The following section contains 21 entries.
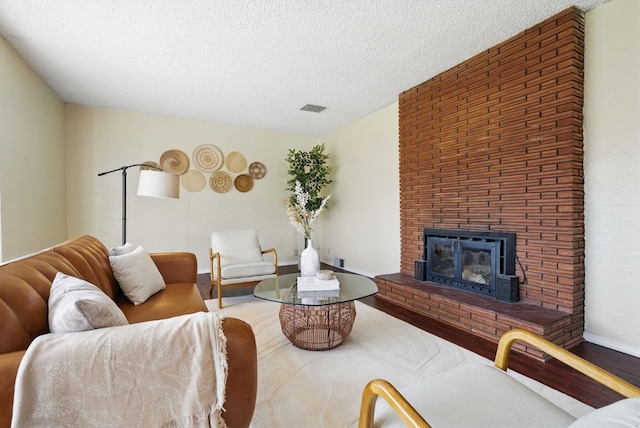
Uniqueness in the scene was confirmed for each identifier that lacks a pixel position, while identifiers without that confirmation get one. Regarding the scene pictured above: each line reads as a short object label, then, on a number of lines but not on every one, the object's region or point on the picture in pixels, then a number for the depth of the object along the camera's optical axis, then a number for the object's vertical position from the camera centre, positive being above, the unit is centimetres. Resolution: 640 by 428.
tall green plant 526 +72
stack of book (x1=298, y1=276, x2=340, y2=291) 231 -58
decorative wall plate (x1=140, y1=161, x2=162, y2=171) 457 +72
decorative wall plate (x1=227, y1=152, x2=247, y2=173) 518 +84
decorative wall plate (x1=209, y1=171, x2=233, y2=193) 504 +48
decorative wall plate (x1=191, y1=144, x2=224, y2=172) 490 +87
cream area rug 153 -103
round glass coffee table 218 -82
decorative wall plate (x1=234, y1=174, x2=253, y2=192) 525 +49
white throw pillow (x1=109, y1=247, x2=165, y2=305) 208 -48
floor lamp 301 +26
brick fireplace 231 +36
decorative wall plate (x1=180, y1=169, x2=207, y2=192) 482 +48
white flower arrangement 319 -2
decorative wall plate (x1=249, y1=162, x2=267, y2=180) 538 +72
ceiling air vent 430 +150
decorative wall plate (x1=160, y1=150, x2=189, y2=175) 468 +76
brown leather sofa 94 -42
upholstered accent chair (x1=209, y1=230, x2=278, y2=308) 339 -64
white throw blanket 84 -50
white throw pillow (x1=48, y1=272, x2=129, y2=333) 104 -37
